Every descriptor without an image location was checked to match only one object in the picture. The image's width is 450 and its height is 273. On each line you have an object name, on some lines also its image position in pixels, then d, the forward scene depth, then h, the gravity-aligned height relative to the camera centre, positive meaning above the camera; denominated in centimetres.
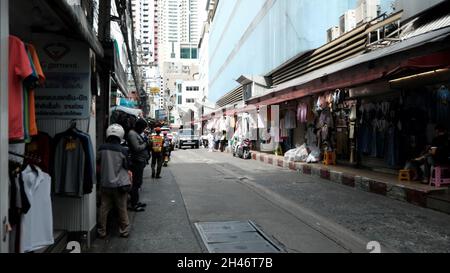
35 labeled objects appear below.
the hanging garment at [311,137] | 1695 -12
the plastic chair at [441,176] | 927 -94
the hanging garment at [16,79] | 349 +46
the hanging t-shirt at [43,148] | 539 -17
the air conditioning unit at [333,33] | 1673 +409
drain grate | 592 -160
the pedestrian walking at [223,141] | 3338 -54
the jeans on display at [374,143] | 1253 -27
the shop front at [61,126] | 443 +12
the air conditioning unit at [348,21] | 1517 +415
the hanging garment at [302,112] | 1647 +86
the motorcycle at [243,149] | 2445 -87
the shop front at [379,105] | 883 +85
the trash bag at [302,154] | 1723 -82
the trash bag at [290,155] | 1762 -89
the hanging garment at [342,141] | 1502 -26
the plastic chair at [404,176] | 1046 -105
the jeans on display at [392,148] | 1157 -39
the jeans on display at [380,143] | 1225 -28
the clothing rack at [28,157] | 389 -22
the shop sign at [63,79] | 589 +79
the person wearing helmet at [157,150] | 1386 -51
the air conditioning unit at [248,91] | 2755 +294
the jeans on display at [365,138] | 1298 -13
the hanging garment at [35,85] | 383 +47
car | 3901 -53
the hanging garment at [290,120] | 1944 +65
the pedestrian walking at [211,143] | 3428 -71
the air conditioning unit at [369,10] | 1398 +413
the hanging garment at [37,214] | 399 -80
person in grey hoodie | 643 -68
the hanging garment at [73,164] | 564 -40
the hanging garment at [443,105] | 947 +66
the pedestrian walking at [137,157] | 884 -49
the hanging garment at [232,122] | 3058 +90
